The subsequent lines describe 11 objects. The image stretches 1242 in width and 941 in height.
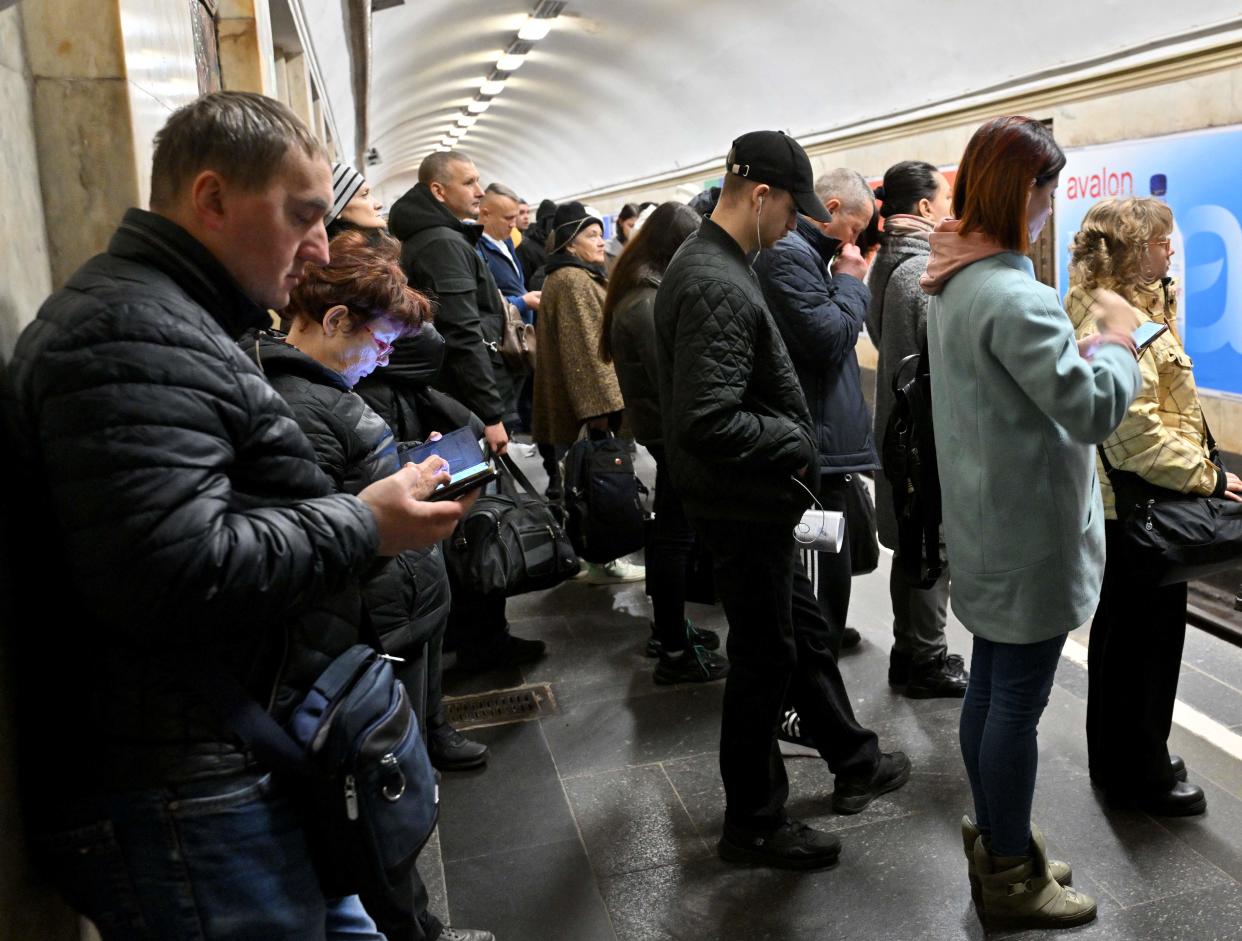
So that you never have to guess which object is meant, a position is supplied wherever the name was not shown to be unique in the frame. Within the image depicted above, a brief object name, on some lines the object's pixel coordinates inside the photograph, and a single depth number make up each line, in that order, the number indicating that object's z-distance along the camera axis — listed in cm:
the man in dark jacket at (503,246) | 684
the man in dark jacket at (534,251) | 848
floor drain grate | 423
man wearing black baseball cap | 276
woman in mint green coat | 236
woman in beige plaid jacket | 293
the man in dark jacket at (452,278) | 460
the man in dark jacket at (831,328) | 356
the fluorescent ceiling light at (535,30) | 1558
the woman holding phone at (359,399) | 224
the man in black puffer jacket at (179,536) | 128
